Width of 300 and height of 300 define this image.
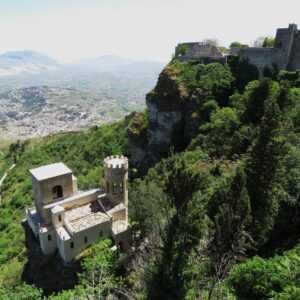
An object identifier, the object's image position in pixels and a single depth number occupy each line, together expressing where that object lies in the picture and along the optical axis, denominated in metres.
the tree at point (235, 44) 71.94
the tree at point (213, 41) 95.24
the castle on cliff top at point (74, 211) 28.44
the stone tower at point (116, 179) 31.05
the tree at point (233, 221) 17.41
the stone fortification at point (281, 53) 48.50
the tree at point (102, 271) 22.36
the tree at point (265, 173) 19.92
